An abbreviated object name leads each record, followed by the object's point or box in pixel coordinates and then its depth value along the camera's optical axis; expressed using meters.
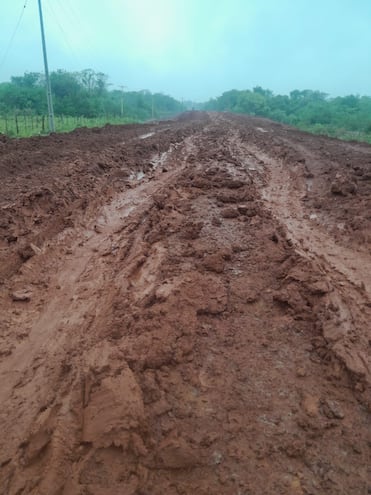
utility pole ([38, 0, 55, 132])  18.41
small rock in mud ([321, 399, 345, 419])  2.33
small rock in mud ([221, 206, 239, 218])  5.64
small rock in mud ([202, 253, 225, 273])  4.08
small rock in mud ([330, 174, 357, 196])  6.70
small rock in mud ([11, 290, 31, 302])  3.76
